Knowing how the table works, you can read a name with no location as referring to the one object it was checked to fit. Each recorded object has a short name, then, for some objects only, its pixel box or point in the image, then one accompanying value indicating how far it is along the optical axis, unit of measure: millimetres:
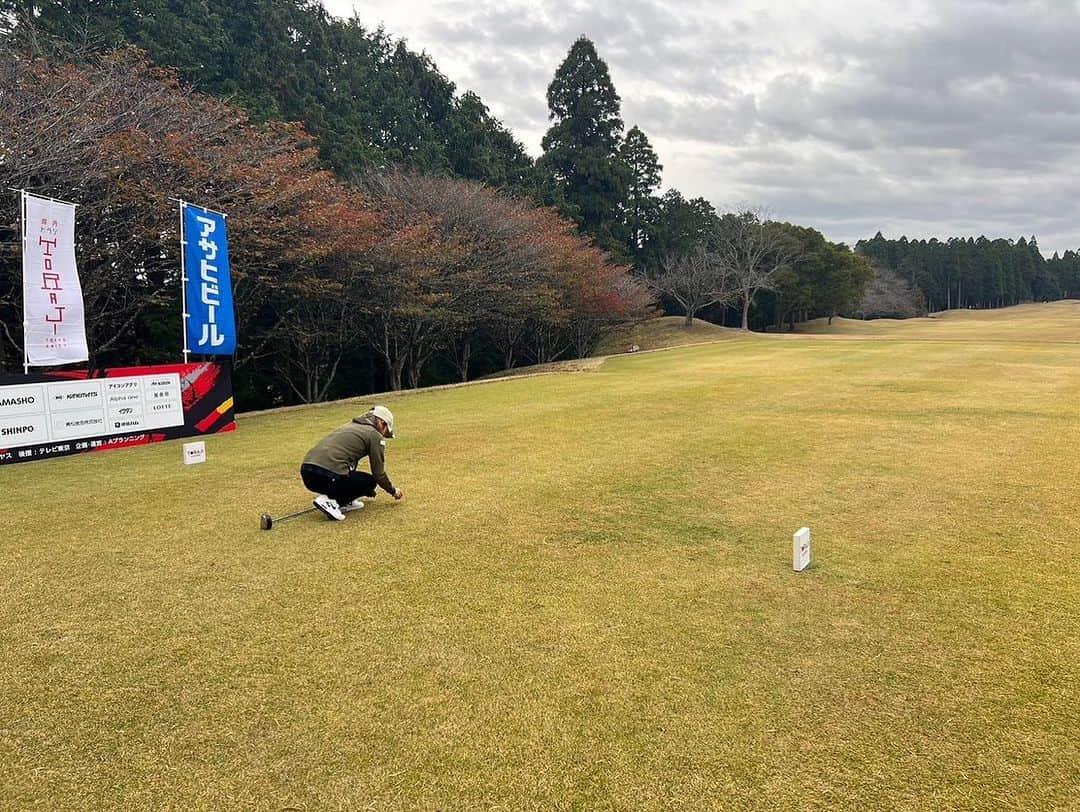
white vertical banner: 9703
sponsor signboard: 9547
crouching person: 6086
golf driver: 5930
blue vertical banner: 11539
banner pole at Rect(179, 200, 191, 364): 11361
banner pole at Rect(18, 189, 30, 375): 9484
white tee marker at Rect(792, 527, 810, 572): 4734
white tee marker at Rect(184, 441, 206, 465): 8938
